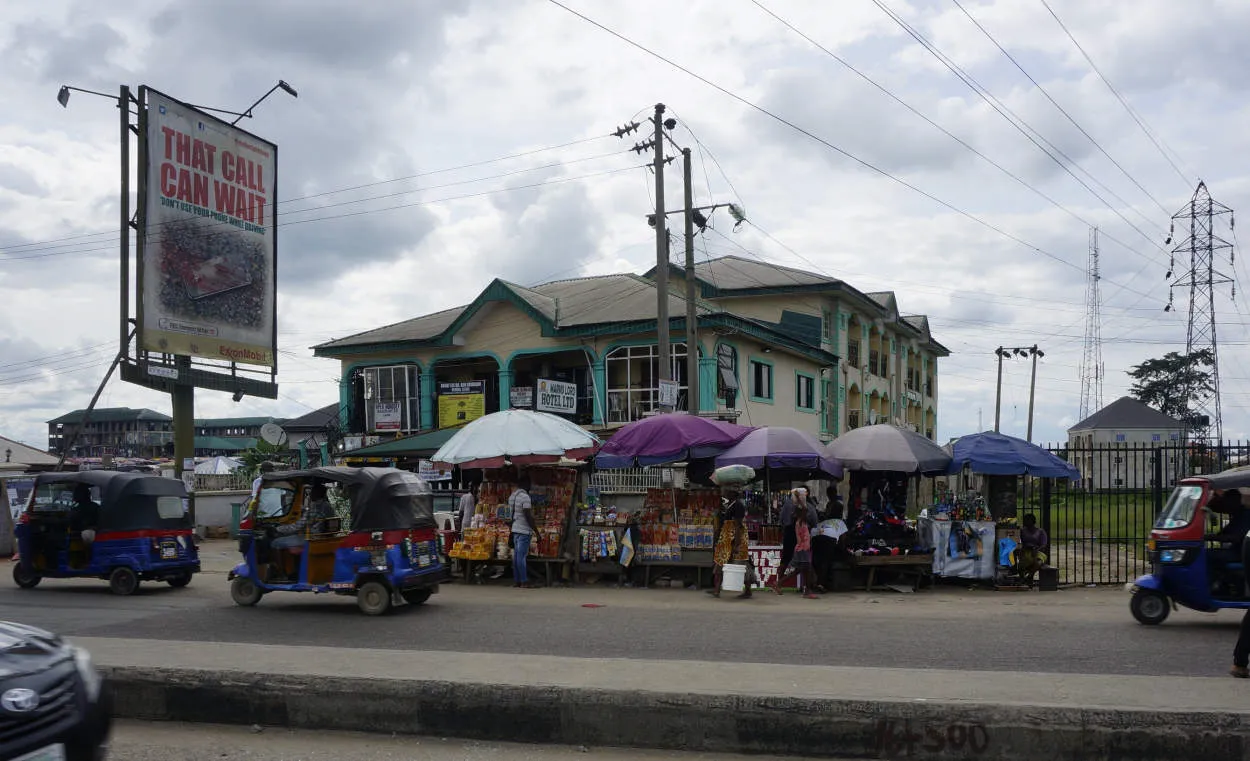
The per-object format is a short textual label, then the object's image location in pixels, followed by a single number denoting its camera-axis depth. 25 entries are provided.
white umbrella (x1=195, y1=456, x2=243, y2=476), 49.08
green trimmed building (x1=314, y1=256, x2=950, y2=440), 33.25
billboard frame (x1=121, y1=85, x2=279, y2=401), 26.81
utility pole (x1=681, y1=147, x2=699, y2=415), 23.66
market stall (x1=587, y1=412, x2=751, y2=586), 17.17
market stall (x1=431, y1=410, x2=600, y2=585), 17.50
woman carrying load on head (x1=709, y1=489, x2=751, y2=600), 16.94
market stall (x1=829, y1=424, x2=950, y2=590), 16.89
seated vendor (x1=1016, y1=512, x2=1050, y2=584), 16.98
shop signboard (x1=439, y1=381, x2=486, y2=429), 36.09
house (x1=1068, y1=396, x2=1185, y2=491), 59.06
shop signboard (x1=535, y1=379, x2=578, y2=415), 31.38
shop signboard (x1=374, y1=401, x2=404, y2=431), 37.81
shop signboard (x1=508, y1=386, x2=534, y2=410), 34.88
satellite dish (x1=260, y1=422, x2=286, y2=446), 33.19
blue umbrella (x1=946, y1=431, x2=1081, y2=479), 16.91
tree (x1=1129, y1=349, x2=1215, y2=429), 72.56
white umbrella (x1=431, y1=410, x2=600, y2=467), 17.39
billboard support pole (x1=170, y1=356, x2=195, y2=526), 29.38
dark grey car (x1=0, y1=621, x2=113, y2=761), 4.77
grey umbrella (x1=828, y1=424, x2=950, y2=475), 16.98
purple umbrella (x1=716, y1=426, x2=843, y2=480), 16.83
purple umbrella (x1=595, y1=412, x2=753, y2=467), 17.06
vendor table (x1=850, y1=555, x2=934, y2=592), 16.72
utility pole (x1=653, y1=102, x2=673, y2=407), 23.73
